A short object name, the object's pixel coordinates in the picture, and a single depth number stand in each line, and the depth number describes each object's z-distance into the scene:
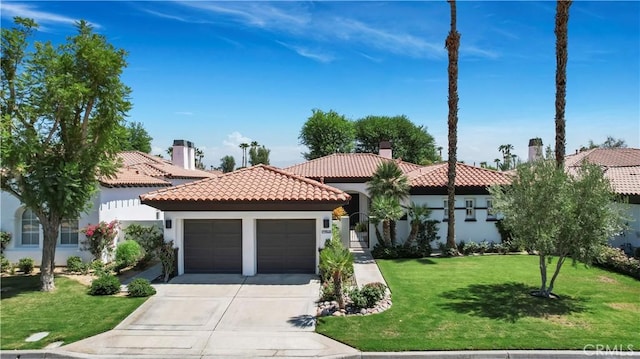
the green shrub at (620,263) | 16.30
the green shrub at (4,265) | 17.31
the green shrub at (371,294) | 12.34
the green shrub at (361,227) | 28.39
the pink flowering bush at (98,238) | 17.56
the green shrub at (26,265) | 17.18
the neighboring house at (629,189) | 19.67
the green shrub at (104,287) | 14.07
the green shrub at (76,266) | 17.19
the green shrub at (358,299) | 12.20
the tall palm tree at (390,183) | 20.94
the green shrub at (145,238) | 16.88
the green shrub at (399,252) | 20.48
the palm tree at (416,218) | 20.97
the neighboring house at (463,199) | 22.02
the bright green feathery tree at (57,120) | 13.66
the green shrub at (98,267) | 16.38
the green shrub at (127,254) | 17.50
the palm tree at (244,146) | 97.50
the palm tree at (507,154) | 92.82
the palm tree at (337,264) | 11.83
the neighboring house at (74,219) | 18.00
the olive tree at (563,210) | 12.04
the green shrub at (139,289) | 13.74
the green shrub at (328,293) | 13.09
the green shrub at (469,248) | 21.50
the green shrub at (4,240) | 17.70
